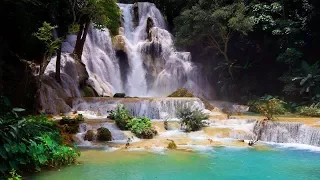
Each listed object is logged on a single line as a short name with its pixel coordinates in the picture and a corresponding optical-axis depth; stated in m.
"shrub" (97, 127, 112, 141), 13.24
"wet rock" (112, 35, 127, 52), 27.33
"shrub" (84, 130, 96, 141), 13.09
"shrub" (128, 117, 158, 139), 13.77
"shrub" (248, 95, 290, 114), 18.95
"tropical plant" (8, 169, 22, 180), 6.74
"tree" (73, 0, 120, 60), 18.49
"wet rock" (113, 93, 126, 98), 21.31
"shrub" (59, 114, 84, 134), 13.23
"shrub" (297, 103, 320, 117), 17.86
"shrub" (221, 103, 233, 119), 20.42
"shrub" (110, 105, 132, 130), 14.39
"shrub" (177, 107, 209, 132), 14.80
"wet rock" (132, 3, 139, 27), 31.15
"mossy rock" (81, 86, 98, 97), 21.41
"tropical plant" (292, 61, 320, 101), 20.53
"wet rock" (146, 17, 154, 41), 30.04
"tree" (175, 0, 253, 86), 23.44
